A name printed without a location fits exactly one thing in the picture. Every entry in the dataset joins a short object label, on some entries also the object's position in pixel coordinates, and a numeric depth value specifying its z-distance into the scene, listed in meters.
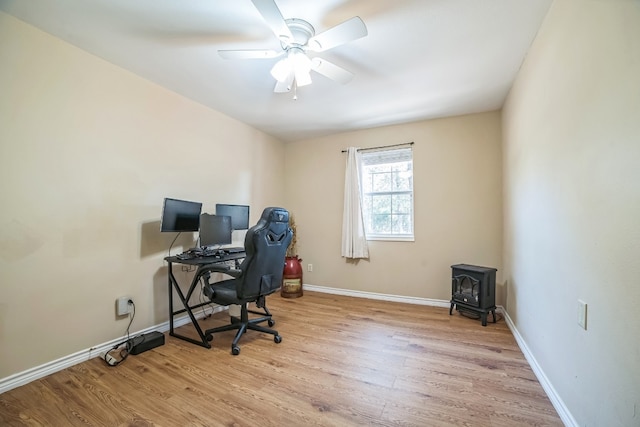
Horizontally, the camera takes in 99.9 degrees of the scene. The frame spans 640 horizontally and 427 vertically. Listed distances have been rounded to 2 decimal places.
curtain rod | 3.71
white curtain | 3.90
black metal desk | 2.37
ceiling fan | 1.53
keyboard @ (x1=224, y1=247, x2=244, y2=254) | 2.88
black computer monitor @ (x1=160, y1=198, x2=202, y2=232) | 2.50
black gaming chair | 2.28
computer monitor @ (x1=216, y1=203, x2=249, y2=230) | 3.16
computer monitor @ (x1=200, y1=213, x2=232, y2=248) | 2.79
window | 3.79
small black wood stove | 2.87
